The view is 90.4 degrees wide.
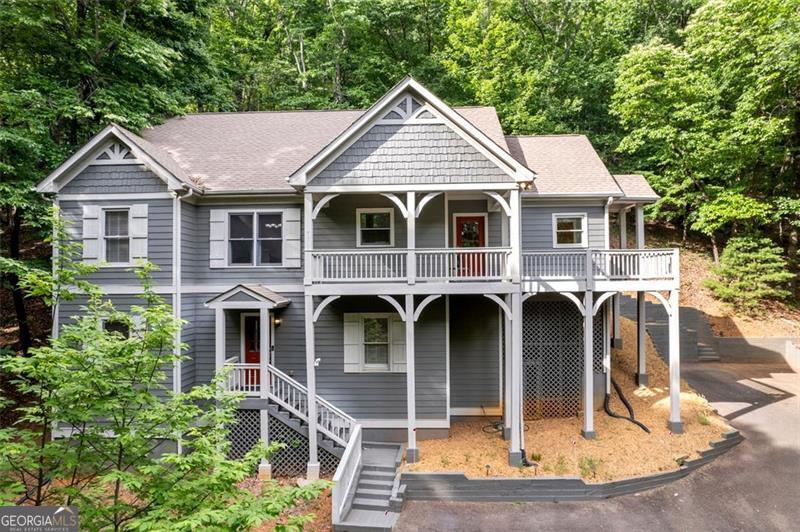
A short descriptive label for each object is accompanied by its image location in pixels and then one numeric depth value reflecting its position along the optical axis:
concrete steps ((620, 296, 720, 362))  17.23
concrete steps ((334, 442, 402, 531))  8.05
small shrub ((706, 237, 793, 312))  19.22
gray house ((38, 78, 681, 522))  10.12
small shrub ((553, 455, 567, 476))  9.23
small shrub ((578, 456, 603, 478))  9.23
